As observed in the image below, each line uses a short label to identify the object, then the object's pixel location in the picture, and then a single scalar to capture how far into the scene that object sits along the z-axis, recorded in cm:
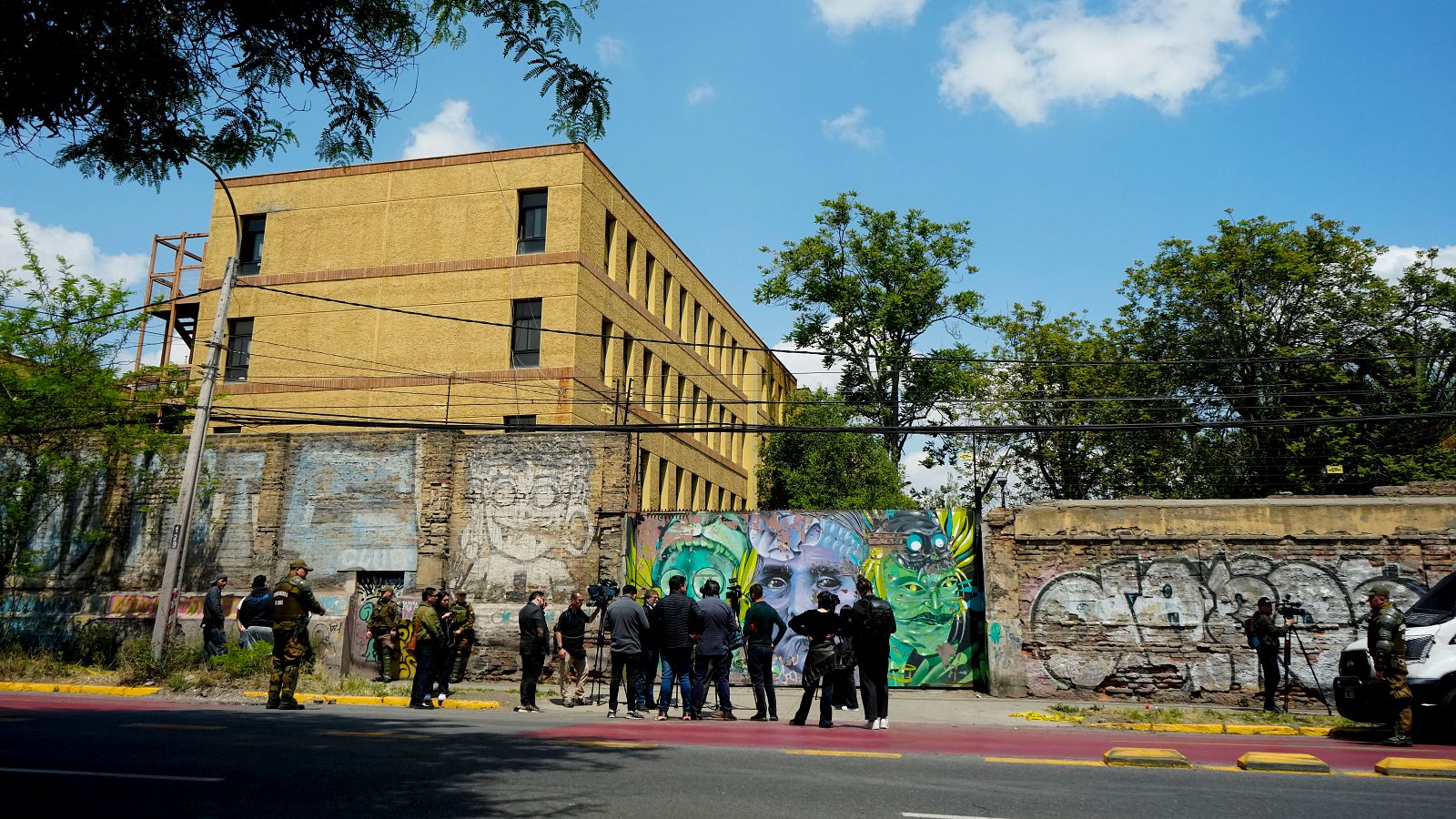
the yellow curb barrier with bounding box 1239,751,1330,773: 892
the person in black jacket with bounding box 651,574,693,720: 1372
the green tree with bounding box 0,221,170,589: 2375
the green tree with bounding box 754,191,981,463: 4297
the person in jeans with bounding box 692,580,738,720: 1378
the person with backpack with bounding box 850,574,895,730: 1273
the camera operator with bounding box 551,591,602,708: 1627
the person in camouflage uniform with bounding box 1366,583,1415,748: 1105
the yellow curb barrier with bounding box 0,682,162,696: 1653
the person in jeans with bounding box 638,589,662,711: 1406
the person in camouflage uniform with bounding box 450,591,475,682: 1611
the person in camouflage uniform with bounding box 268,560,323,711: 1289
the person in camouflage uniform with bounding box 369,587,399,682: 1775
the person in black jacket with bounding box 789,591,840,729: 1279
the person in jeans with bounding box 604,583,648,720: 1407
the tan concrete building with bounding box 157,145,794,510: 3130
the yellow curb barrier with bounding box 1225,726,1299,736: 1328
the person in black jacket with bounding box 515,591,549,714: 1529
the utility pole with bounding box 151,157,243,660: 1847
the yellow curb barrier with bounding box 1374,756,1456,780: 856
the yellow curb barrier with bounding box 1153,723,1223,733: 1364
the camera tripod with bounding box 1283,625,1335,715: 1702
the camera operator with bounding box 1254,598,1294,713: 1633
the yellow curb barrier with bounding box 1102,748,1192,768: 913
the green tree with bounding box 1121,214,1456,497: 3394
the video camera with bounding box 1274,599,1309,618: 1638
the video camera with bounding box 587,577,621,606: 1703
